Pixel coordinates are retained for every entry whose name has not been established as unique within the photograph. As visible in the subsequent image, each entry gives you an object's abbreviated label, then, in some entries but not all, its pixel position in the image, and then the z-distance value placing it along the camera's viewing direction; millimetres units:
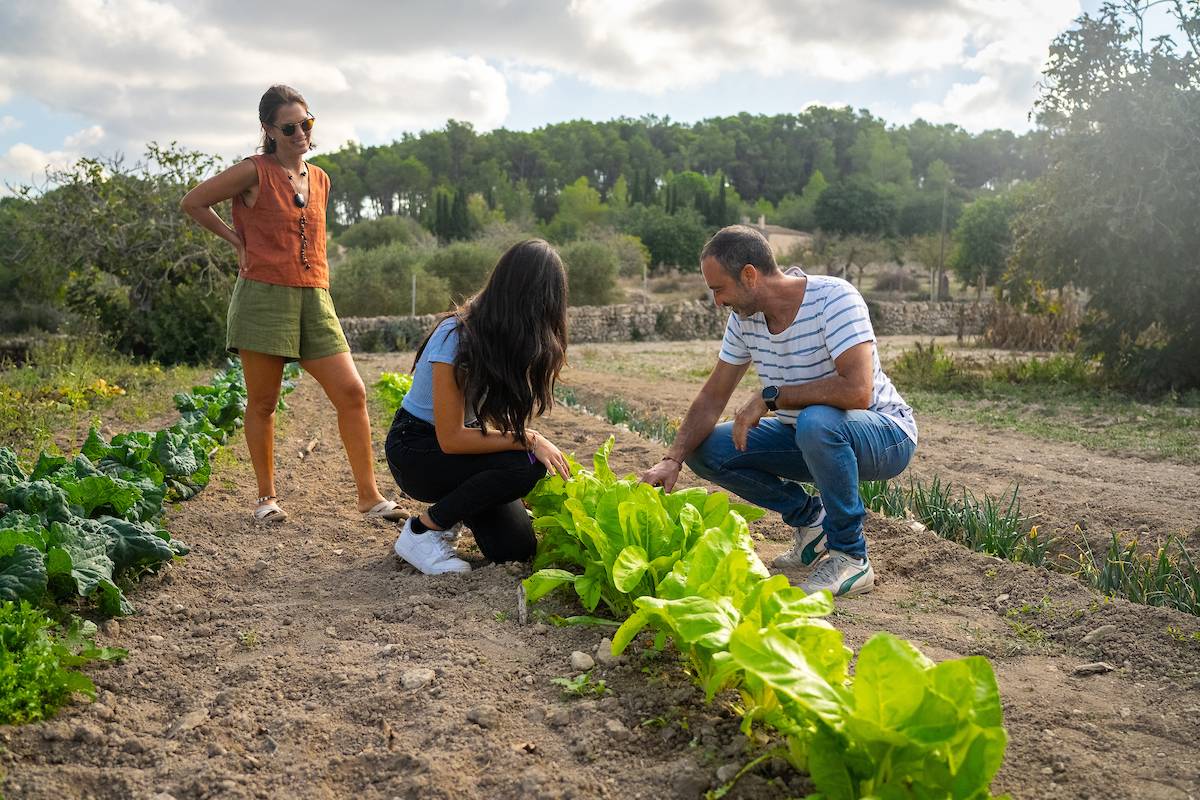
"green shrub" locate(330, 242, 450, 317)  22562
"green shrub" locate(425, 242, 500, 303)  26172
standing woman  3727
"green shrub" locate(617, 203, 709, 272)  44156
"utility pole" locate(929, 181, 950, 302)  37250
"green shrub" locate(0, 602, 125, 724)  2137
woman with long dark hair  3084
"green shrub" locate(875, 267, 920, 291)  42100
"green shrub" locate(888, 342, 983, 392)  10664
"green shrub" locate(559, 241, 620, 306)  26516
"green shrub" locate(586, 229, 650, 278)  36812
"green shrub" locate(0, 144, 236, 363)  12117
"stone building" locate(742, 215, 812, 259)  51325
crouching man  3150
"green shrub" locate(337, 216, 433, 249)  42875
